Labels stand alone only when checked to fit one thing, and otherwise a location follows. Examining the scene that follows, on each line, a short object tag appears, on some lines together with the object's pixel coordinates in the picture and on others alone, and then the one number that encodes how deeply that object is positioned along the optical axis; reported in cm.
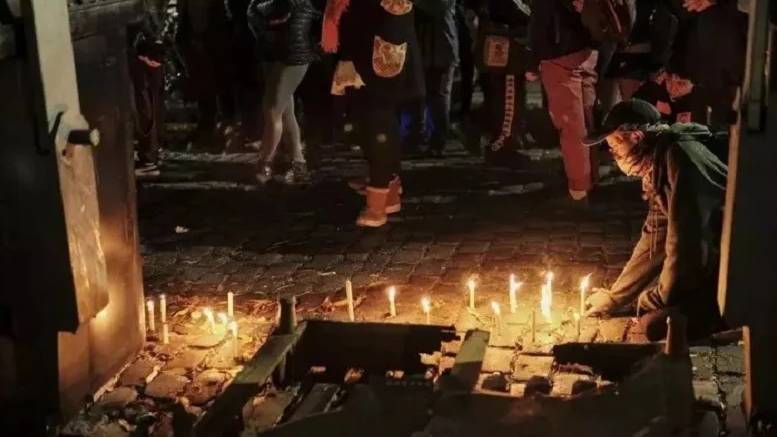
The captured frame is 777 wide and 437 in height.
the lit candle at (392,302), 668
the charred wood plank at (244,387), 463
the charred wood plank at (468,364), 466
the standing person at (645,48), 941
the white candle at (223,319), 670
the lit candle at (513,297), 666
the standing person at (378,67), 833
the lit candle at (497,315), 653
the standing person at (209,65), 1240
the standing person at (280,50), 995
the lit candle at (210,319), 664
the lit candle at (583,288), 649
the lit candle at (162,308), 660
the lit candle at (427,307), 644
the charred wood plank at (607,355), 538
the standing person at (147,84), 1101
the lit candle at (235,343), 622
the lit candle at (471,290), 675
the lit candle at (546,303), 660
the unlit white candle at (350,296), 670
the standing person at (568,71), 872
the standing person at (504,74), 998
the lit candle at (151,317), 664
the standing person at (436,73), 1144
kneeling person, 586
